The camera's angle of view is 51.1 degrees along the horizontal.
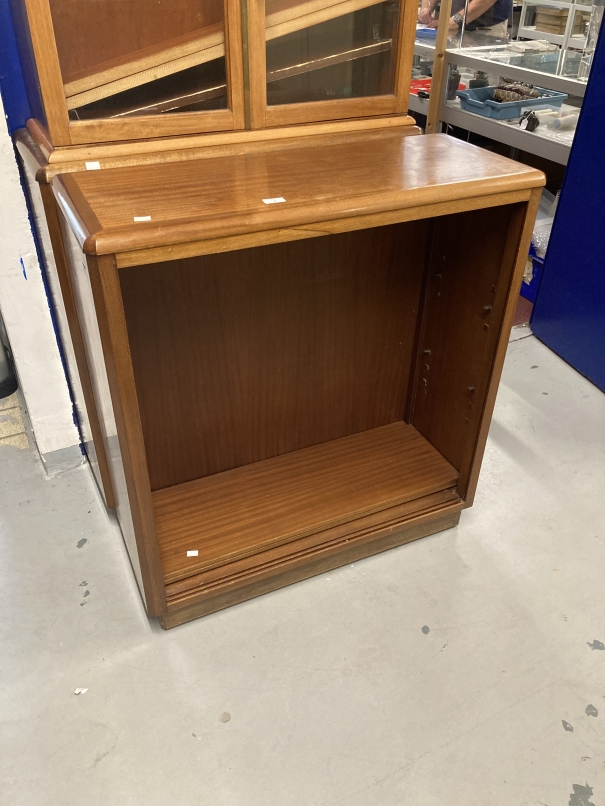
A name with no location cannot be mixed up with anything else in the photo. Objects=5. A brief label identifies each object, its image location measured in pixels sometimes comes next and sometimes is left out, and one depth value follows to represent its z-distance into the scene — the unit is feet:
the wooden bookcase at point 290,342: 3.47
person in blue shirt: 9.39
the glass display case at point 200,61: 3.61
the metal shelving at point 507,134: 7.52
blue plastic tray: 8.38
